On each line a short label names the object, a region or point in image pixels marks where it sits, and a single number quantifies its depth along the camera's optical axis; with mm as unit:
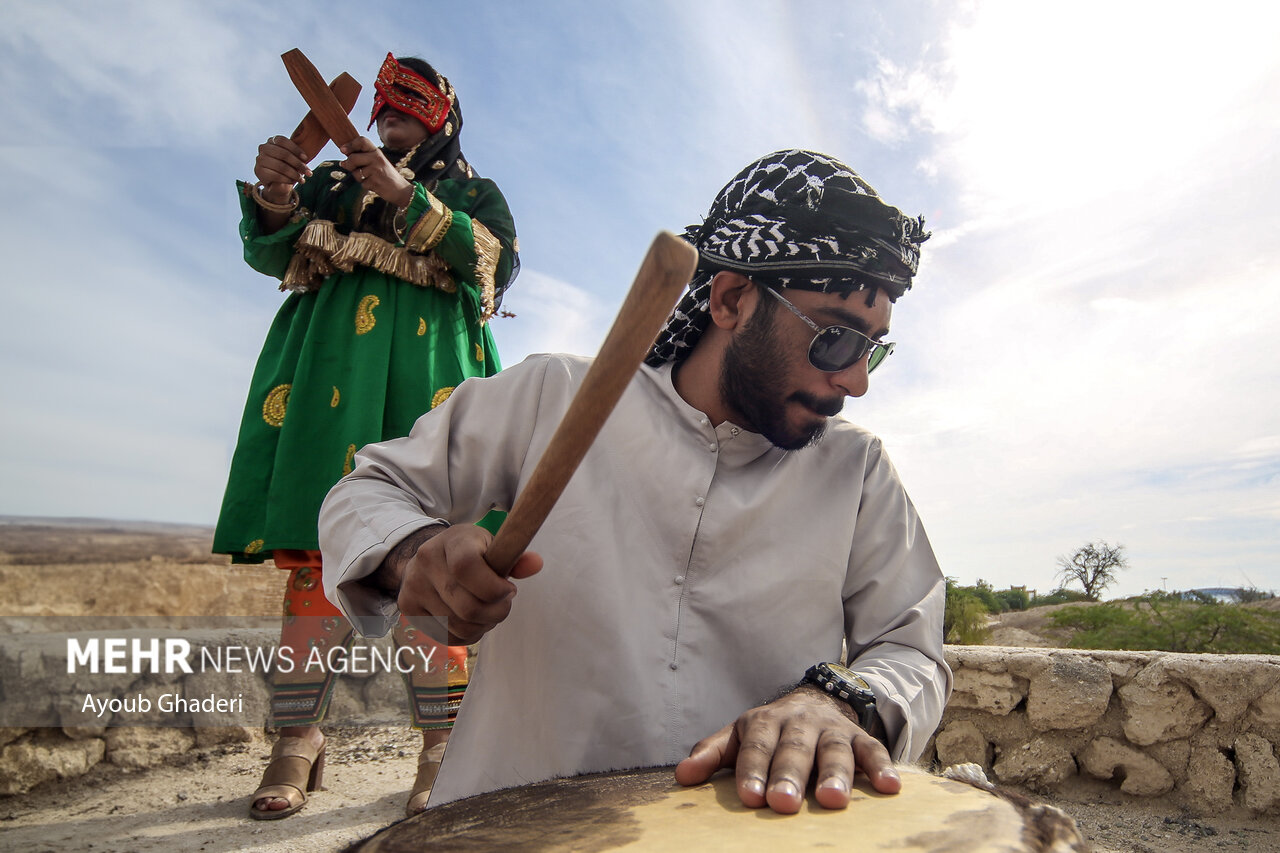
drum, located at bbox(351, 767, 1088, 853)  669
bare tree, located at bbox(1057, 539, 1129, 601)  20016
